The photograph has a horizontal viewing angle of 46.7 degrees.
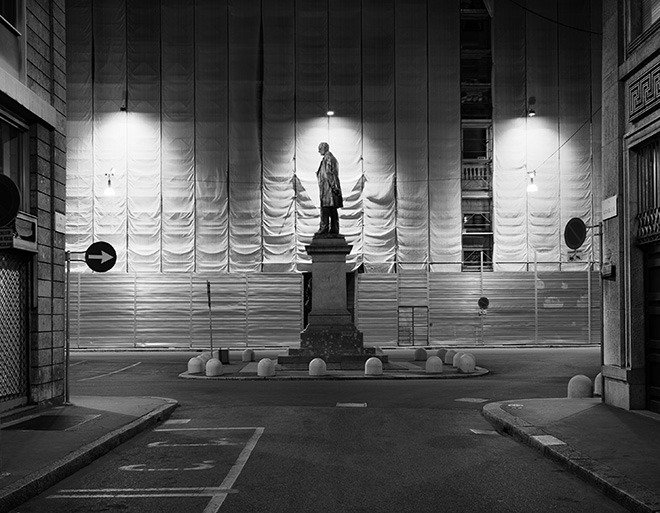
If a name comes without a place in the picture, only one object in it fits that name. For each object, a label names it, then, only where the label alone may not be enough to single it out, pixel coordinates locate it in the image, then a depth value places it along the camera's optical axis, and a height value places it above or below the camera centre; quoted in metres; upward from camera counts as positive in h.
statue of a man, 23.52 +2.51
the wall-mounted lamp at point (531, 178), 32.43 +4.35
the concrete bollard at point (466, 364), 20.33 -2.33
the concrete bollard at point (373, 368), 19.27 -2.29
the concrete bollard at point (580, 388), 13.75 -2.03
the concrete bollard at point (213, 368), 19.69 -2.32
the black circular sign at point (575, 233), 12.47 +0.70
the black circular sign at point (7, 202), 7.31 +0.74
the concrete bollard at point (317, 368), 19.19 -2.28
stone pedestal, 21.92 -1.20
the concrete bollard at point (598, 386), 13.49 -1.98
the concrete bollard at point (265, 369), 19.19 -2.30
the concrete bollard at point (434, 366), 19.80 -2.32
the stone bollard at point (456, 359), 21.08 -2.27
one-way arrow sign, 12.97 +0.38
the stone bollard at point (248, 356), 25.56 -2.61
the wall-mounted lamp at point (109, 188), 31.53 +3.79
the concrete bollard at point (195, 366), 20.38 -2.34
